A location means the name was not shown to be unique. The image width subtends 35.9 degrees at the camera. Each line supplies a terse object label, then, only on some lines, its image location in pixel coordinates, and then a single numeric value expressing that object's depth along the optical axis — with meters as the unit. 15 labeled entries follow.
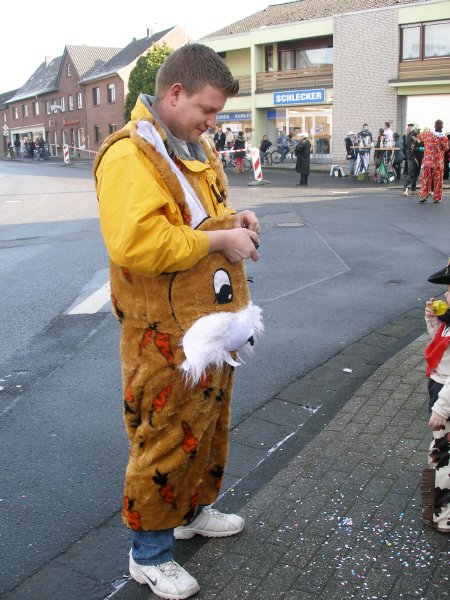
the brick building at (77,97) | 59.06
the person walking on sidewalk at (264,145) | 38.35
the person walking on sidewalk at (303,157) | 24.31
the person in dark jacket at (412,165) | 19.94
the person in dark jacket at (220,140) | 36.84
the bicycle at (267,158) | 38.69
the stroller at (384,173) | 25.10
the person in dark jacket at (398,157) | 25.91
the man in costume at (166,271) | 2.20
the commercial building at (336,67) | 34.19
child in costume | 2.95
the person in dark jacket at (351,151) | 27.65
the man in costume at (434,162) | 17.11
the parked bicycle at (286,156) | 40.00
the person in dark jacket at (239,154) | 32.33
